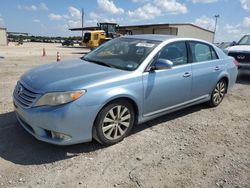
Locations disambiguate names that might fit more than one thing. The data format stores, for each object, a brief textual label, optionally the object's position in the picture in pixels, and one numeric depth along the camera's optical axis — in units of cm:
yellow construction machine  1796
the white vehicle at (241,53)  690
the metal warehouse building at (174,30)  2890
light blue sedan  240
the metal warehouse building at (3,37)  3078
